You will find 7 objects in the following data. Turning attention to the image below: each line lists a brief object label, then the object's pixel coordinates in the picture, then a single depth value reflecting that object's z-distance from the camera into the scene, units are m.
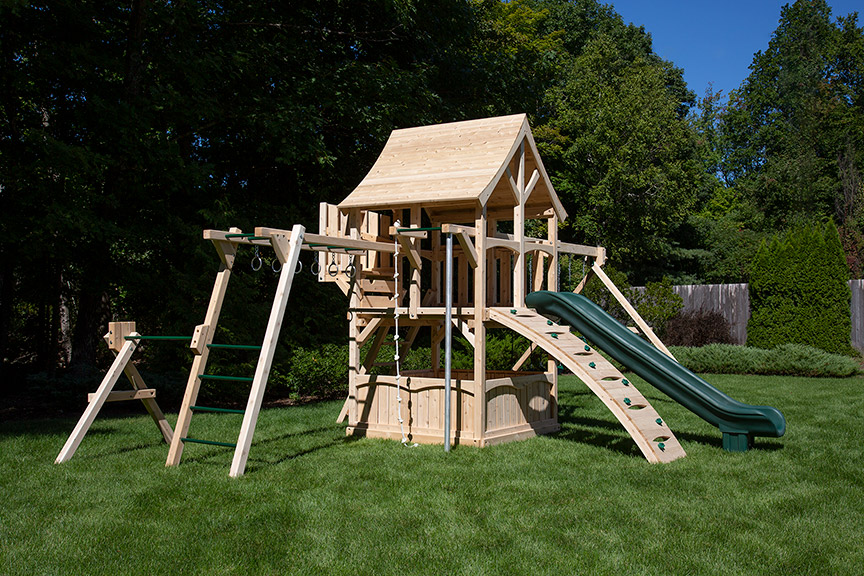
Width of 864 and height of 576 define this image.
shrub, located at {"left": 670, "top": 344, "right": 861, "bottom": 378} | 17.55
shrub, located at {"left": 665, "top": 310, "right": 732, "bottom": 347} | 21.23
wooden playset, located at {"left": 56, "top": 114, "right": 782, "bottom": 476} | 8.16
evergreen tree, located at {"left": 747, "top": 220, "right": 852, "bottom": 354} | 19.42
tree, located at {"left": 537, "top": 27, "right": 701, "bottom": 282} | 28.73
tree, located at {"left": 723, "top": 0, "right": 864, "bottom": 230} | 35.72
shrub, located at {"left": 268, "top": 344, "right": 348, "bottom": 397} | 14.44
